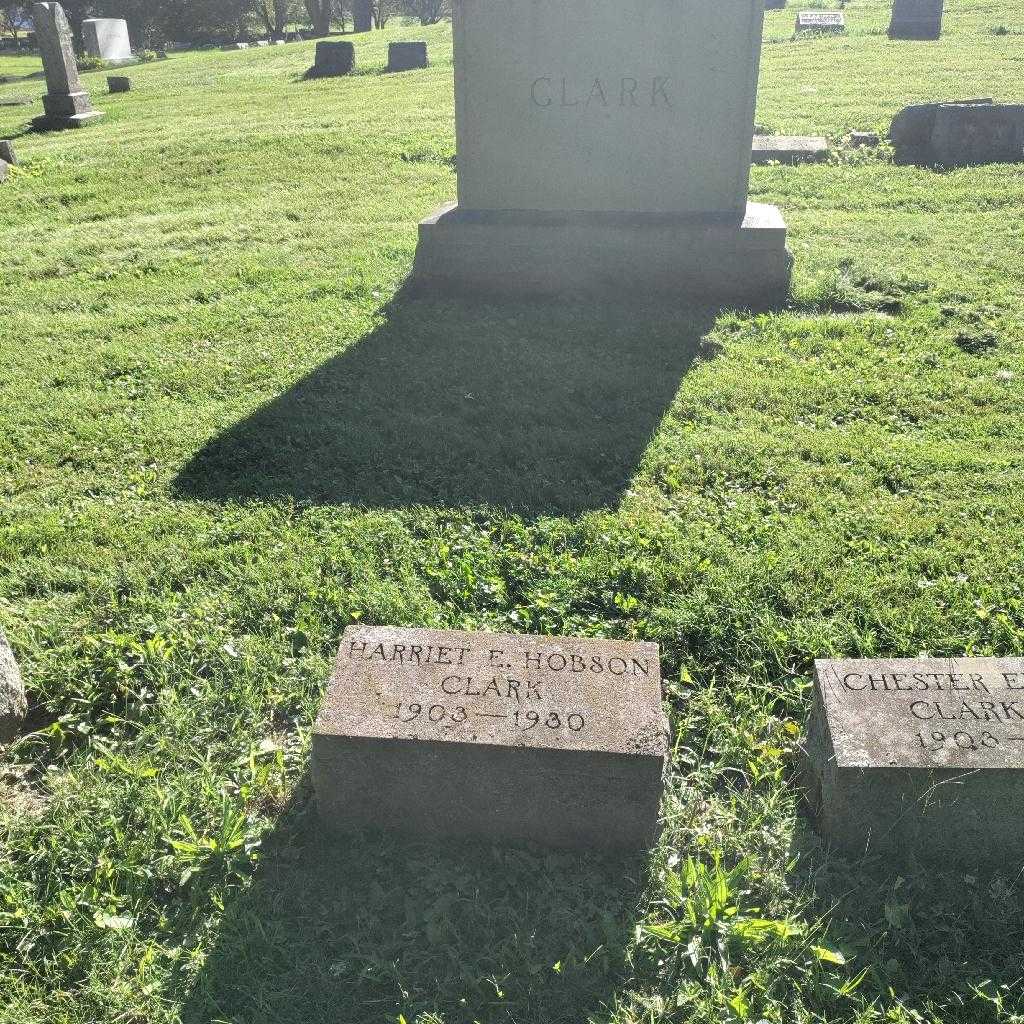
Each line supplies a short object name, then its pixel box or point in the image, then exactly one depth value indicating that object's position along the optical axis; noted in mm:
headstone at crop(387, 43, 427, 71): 21797
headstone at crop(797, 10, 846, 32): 22125
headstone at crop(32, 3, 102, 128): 15727
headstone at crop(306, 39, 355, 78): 21812
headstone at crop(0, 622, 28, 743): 3027
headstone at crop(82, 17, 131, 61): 30266
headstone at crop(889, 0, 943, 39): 19594
